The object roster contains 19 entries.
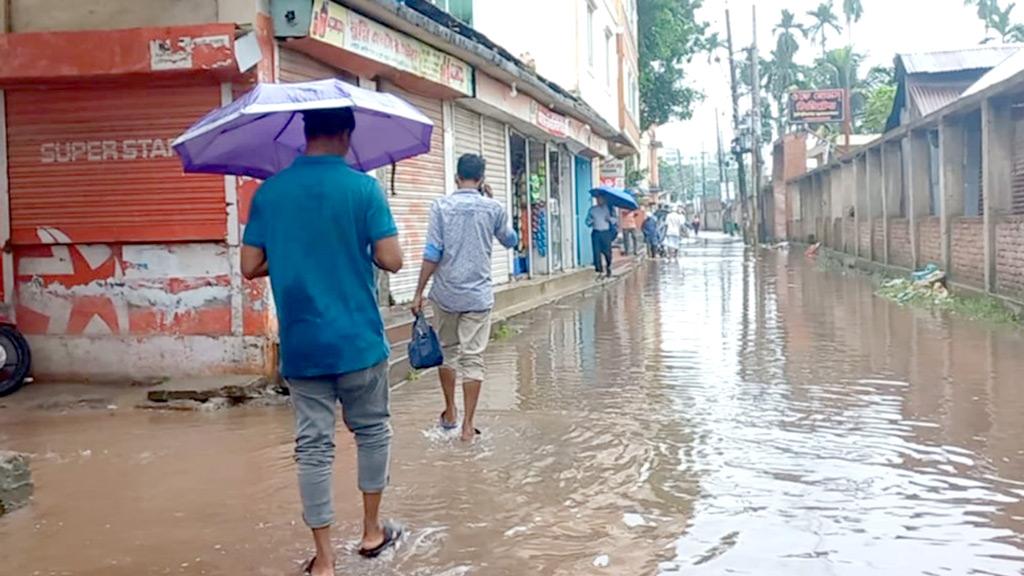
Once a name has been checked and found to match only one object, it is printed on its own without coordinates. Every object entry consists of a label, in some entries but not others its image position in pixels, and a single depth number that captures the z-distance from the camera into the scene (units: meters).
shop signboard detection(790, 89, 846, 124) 39.38
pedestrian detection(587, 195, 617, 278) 20.72
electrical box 8.19
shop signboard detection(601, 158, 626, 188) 29.77
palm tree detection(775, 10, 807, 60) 72.75
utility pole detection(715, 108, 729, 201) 75.56
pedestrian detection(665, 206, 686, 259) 31.88
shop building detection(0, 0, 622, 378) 7.95
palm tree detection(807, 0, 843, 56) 72.44
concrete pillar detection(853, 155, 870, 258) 23.89
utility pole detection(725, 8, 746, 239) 48.12
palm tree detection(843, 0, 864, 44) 68.56
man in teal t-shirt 4.03
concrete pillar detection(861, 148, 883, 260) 22.28
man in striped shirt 6.48
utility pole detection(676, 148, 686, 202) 104.12
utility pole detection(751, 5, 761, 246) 42.75
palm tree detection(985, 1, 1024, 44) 58.69
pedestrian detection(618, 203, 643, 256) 33.06
